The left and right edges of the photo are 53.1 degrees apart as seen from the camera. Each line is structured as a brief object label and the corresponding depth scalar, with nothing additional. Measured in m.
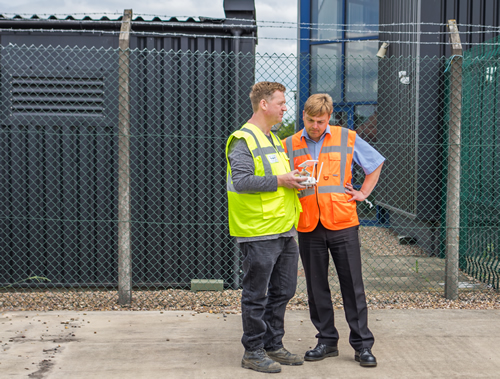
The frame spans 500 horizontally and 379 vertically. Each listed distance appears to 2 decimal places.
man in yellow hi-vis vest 3.19
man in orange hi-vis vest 3.41
